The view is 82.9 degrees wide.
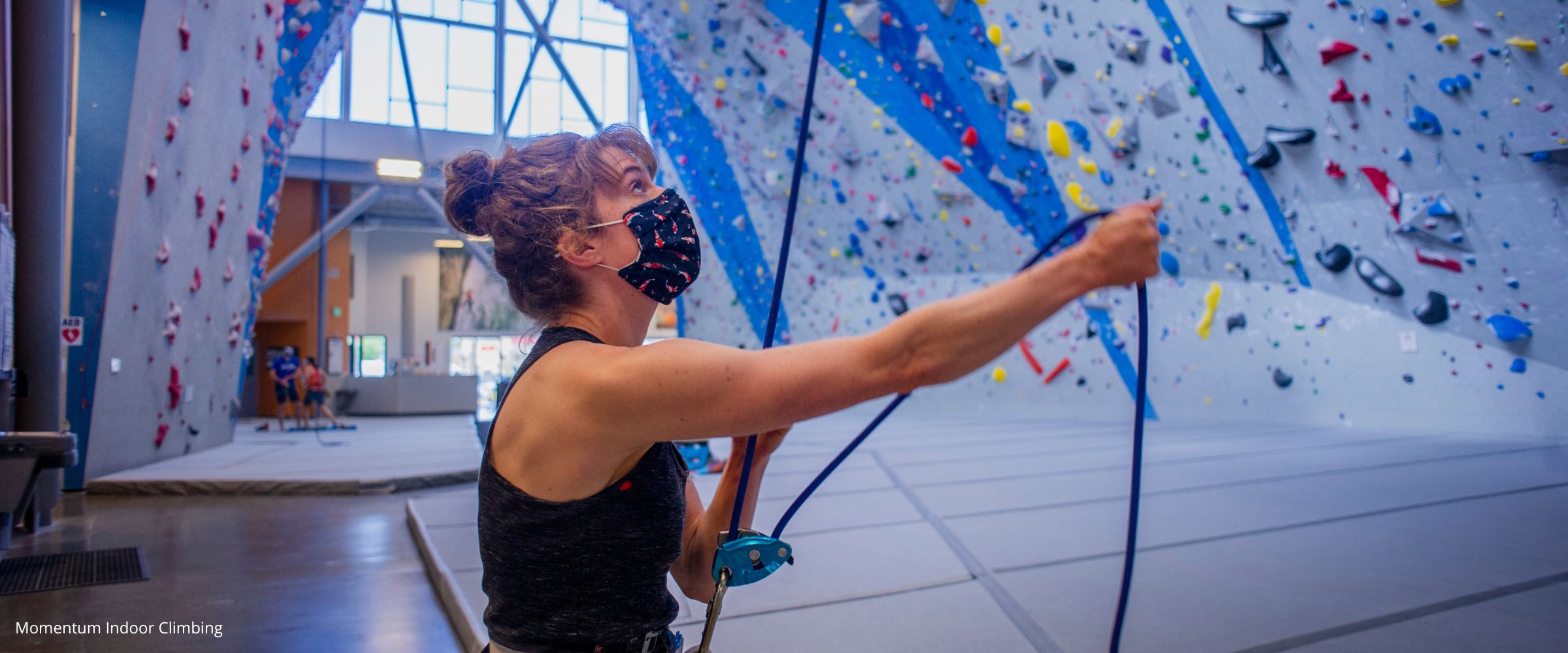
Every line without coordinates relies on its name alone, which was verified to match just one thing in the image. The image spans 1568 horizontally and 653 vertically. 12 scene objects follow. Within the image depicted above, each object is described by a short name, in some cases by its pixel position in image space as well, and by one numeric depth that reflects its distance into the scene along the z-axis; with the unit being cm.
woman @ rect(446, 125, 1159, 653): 77
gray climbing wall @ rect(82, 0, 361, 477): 559
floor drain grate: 304
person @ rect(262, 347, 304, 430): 1113
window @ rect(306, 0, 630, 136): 1536
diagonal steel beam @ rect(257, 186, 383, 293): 1434
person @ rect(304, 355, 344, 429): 1137
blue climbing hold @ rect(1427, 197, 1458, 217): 461
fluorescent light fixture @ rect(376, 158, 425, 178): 1112
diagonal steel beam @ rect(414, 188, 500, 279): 1468
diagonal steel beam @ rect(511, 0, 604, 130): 1196
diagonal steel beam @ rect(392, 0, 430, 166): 1255
